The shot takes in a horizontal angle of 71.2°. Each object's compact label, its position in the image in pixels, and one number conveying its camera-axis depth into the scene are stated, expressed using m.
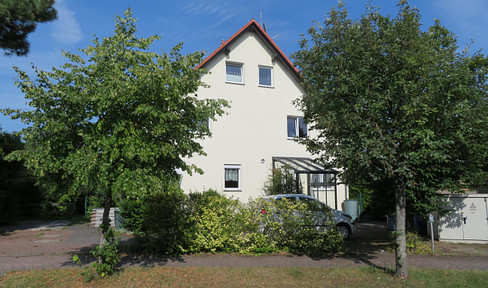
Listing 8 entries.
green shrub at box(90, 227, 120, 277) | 6.56
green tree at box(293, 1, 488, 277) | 6.77
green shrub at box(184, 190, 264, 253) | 8.86
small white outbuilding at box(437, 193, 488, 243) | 10.62
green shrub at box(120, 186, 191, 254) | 8.84
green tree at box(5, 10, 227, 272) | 6.23
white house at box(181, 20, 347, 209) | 16.27
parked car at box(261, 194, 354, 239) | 11.38
